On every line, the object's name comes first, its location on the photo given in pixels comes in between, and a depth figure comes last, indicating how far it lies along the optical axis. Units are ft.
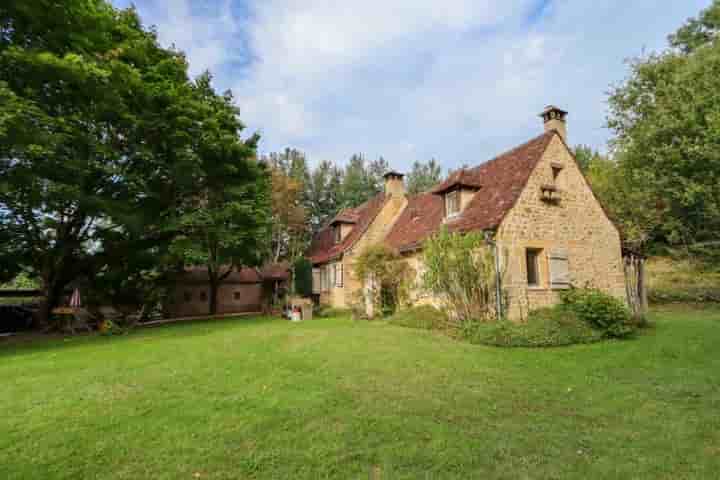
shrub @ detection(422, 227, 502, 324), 35.60
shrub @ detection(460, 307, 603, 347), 30.48
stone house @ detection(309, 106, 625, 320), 37.55
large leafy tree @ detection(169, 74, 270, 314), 49.24
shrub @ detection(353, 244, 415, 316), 48.15
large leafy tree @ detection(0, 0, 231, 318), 33.73
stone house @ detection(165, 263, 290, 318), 80.21
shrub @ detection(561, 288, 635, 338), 32.68
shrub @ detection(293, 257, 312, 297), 73.97
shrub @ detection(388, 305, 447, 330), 38.96
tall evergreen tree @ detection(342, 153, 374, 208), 131.13
